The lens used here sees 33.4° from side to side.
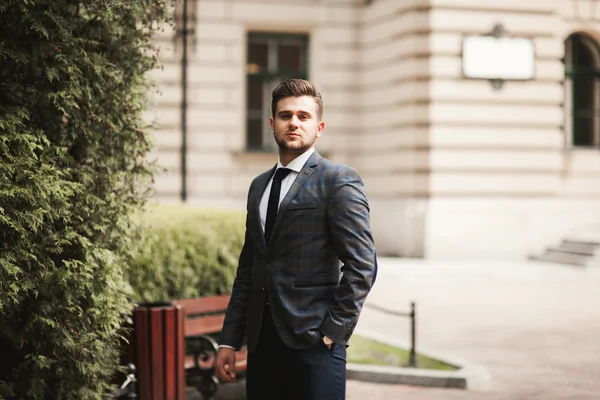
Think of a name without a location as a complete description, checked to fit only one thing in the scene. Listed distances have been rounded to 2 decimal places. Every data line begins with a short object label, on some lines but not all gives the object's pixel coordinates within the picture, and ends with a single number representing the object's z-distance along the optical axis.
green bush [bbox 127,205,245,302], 7.82
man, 3.82
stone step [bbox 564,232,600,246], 18.25
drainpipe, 18.11
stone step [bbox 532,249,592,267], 17.66
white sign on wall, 18.67
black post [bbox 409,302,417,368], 8.36
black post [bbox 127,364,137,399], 6.36
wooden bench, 7.47
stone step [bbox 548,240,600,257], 17.92
